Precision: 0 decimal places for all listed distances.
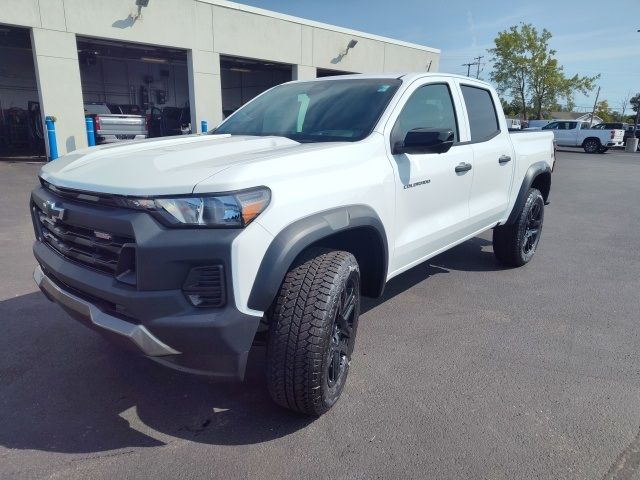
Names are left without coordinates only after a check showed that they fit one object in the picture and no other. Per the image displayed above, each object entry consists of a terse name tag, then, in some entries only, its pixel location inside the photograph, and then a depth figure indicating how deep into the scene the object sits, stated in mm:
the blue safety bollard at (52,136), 13039
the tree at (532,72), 43594
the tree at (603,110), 79312
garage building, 13227
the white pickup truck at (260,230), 2068
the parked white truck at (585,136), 27641
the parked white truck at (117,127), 14232
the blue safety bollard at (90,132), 13798
